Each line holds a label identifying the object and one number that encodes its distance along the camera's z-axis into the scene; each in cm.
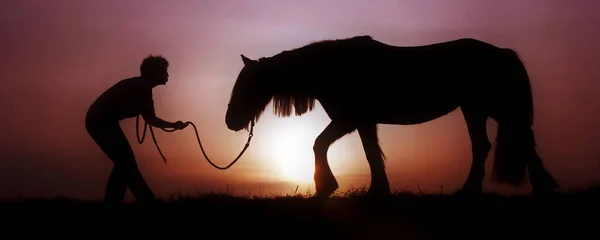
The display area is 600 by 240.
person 876
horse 1019
